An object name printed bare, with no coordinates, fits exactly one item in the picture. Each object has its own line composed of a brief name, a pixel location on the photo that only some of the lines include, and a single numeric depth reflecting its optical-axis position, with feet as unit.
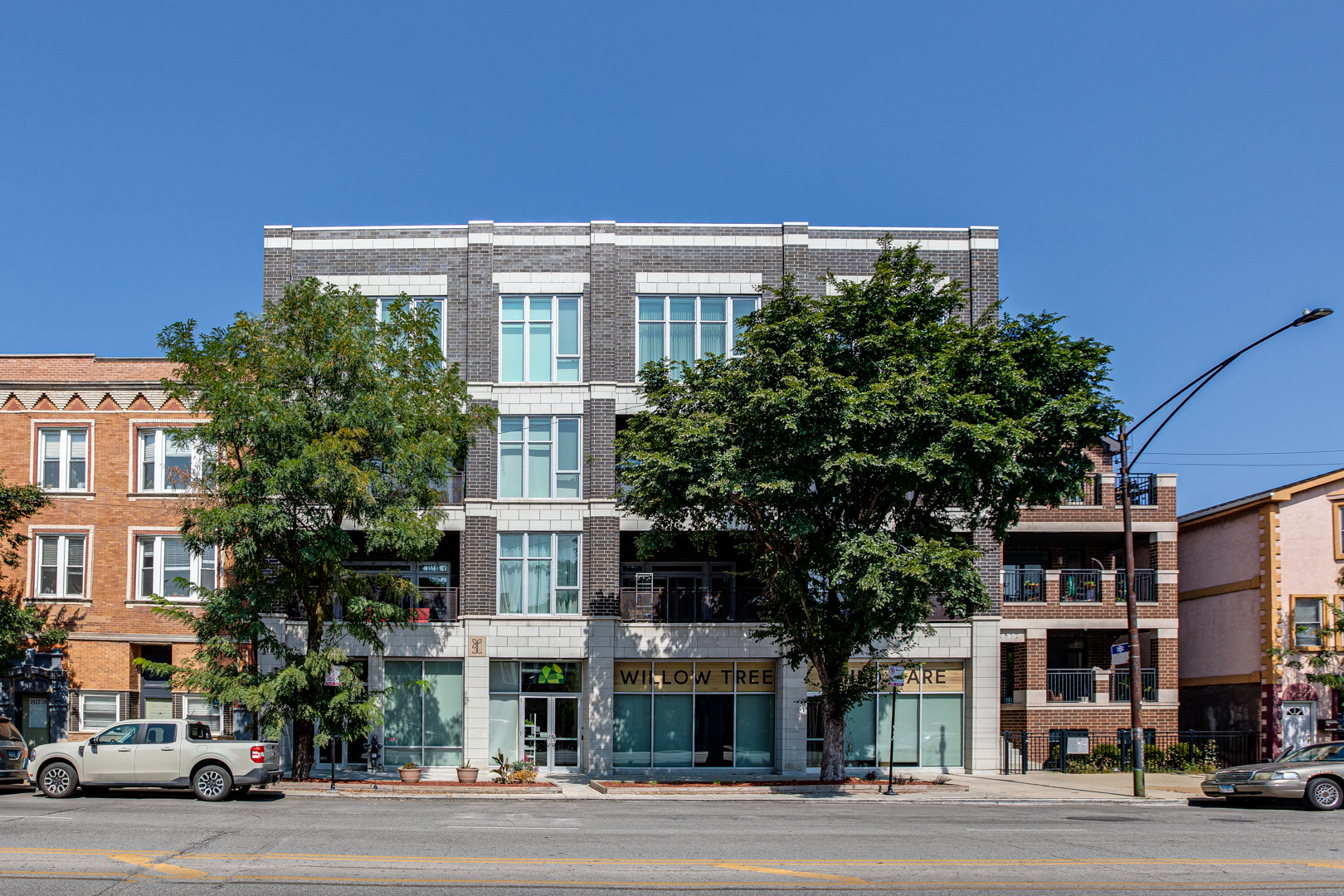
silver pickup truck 75.82
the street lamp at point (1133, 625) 87.35
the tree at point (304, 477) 83.61
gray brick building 111.04
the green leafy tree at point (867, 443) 81.35
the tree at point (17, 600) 99.76
